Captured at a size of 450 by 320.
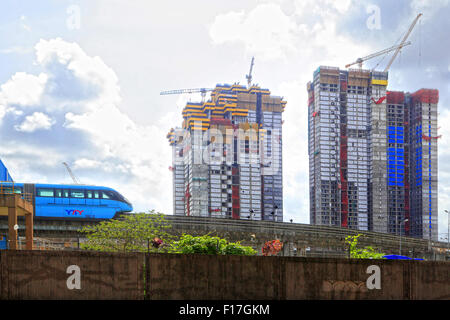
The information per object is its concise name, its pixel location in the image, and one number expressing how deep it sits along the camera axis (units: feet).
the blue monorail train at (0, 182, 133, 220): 205.57
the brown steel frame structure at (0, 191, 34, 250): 120.67
